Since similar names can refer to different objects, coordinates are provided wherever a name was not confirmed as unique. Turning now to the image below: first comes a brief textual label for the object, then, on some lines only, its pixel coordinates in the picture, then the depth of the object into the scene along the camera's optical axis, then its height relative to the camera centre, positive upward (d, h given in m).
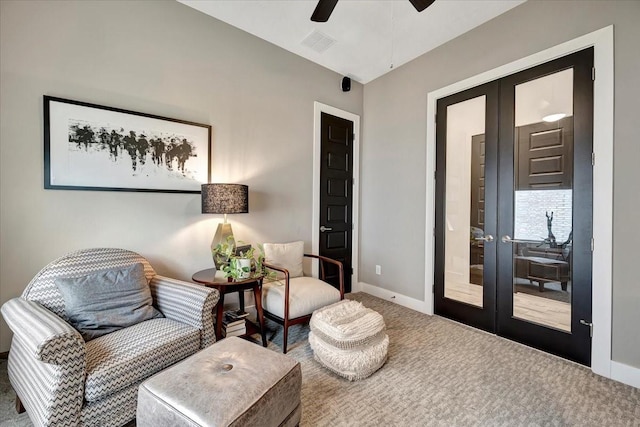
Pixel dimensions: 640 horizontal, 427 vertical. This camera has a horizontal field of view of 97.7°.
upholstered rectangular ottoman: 1.12 -0.79
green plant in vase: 2.26 -0.44
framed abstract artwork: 2.02 +0.49
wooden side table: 2.19 -0.62
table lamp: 2.36 +0.10
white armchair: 2.36 -0.74
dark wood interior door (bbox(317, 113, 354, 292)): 3.62 +0.23
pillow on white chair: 2.85 -0.47
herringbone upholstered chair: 1.26 -0.75
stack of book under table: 2.38 -0.99
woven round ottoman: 2.00 -0.98
